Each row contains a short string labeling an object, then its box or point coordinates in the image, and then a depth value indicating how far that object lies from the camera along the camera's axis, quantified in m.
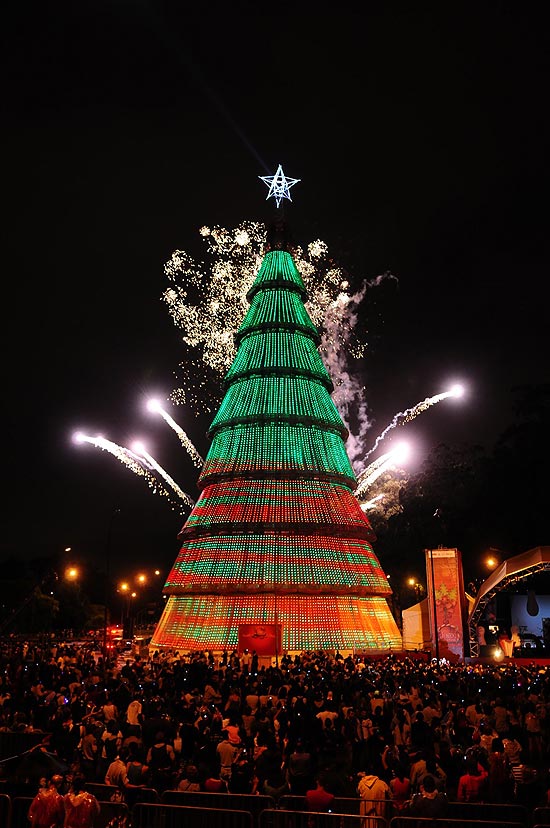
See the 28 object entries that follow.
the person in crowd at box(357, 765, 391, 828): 9.69
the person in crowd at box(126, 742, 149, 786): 10.70
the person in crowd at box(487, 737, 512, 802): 11.01
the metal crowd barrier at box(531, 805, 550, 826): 8.75
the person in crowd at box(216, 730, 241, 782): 12.00
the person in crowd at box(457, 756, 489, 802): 10.27
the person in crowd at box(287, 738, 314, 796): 11.05
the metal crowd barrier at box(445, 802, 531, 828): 9.33
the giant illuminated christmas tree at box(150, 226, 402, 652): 34.38
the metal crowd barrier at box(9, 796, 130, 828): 9.43
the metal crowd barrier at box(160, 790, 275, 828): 9.73
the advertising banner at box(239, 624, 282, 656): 30.08
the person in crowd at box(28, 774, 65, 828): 8.68
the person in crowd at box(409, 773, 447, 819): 8.75
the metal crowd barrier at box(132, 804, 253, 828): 9.09
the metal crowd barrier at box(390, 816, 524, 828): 8.30
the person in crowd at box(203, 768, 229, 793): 10.10
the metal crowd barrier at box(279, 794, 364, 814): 9.67
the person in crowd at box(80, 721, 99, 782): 11.39
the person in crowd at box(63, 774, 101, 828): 8.64
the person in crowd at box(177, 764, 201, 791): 10.09
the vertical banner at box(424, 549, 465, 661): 36.91
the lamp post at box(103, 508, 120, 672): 36.10
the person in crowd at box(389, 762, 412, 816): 9.99
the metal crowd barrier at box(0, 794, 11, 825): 9.24
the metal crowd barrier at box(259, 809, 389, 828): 8.94
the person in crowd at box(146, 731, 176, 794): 10.99
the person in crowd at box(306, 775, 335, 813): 9.42
